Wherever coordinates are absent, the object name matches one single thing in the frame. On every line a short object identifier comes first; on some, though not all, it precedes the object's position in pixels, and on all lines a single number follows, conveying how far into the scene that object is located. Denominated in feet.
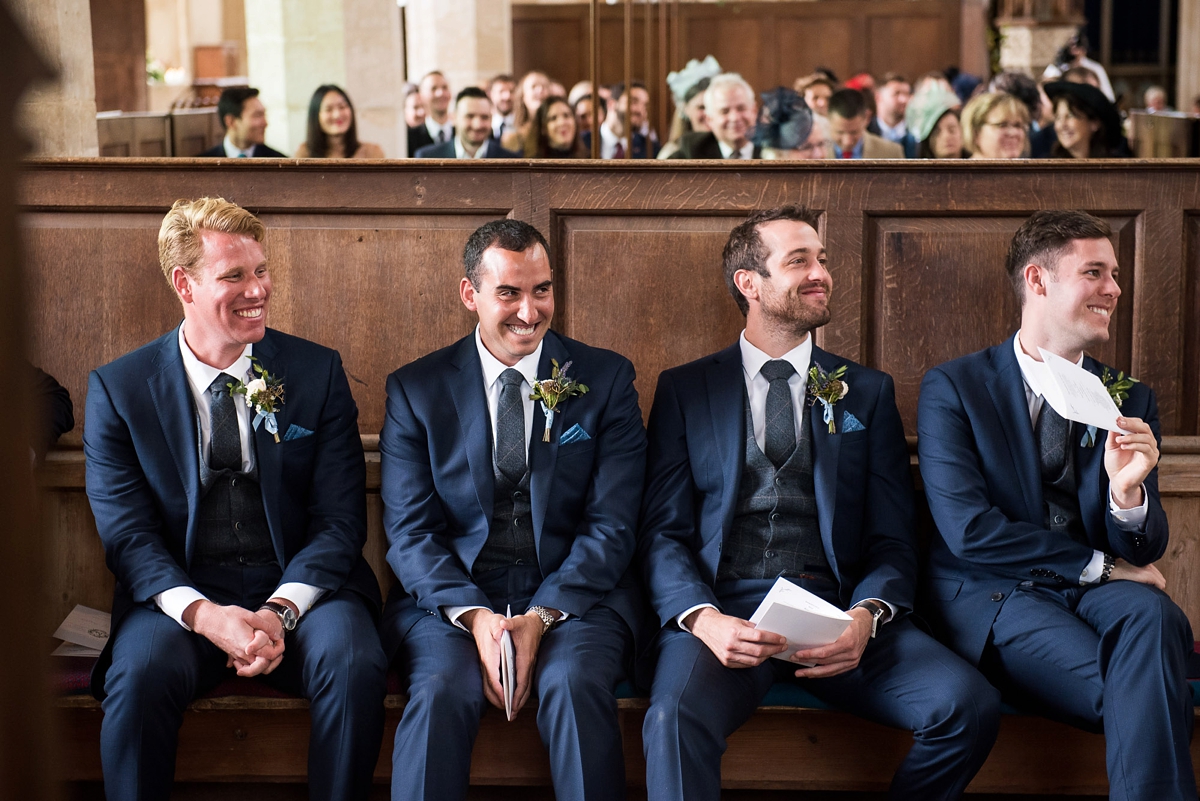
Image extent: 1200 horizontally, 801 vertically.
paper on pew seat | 10.60
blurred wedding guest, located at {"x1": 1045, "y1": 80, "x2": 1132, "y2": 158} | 17.66
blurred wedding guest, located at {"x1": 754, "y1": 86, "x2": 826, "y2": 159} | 17.97
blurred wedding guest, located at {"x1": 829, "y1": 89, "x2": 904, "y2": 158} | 21.84
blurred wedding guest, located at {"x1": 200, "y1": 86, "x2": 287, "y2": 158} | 20.43
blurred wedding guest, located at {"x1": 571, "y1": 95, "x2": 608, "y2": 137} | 29.51
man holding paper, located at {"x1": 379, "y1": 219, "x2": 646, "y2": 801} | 9.81
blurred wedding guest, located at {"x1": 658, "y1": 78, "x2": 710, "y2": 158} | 22.17
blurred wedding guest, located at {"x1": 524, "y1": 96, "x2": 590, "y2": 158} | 23.76
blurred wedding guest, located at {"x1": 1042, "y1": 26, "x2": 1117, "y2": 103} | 45.21
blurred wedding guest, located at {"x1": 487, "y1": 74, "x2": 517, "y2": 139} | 31.19
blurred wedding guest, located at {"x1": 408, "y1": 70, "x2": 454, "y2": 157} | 28.94
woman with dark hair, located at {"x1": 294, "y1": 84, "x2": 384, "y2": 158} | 20.43
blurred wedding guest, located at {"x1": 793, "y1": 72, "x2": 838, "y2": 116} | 27.58
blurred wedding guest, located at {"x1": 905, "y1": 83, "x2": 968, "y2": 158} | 22.49
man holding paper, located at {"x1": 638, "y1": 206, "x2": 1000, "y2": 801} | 9.56
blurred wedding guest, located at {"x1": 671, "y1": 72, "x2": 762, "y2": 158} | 18.75
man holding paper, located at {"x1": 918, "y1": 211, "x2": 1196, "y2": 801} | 8.93
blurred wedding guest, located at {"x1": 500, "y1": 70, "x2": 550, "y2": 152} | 26.63
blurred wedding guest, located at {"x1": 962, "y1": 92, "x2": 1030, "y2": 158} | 17.42
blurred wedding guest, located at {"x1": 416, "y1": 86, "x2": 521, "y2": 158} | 22.70
